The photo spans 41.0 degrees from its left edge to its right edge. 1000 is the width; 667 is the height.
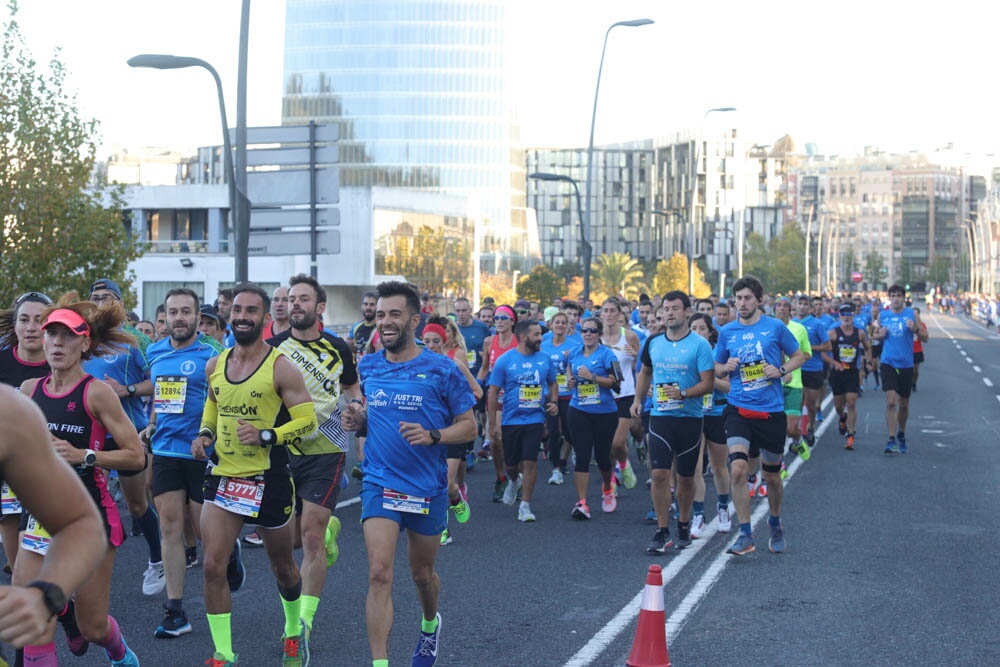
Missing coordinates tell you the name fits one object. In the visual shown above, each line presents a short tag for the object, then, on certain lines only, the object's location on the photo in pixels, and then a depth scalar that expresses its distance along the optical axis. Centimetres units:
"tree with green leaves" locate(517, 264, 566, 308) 7229
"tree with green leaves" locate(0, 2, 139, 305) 2586
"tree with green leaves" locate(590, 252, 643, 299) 8719
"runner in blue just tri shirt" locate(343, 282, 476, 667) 639
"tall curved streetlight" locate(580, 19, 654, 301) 2933
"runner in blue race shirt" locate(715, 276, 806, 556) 1041
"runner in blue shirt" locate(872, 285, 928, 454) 1770
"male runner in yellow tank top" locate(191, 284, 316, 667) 644
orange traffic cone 608
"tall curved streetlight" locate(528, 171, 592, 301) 3247
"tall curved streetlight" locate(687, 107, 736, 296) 4368
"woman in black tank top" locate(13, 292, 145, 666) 583
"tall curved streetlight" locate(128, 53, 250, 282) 1580
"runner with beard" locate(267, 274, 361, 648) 728
